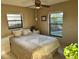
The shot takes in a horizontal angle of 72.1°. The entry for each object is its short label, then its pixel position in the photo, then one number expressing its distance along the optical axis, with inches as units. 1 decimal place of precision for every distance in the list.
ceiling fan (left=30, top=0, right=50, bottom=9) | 73.1
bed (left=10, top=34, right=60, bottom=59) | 65.8
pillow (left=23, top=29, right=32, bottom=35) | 111.8
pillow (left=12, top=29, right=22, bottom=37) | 104.5
